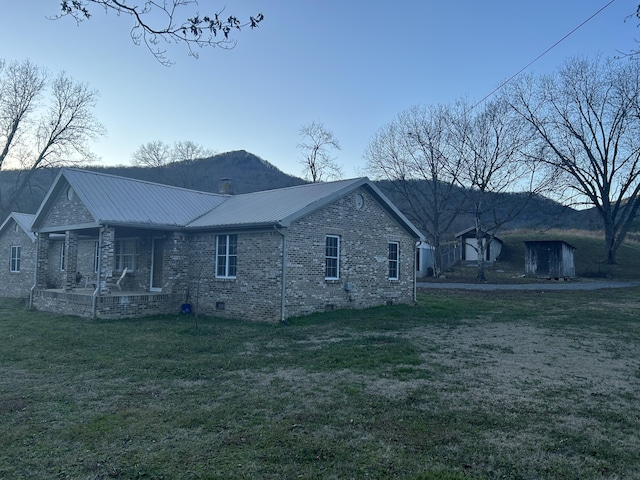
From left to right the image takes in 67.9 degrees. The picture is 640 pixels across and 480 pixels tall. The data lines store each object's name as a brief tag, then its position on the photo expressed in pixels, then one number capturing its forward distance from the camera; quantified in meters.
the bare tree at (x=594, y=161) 33.91
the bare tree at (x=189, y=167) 62.30
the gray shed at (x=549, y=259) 32.97
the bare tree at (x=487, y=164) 32.28
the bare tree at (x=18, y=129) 37.12
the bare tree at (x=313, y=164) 46.12
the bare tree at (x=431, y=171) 35.97
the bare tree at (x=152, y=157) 66.81
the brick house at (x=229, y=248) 14.92
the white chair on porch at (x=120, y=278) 18.11
